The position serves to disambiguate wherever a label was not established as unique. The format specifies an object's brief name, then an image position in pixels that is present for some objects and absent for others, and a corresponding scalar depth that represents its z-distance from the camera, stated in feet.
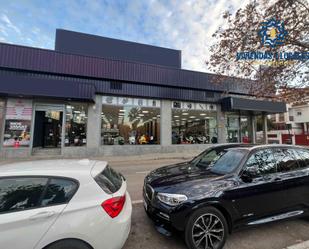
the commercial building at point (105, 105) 43.37
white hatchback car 6.59
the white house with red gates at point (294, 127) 115.85
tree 24.41
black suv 9.41
